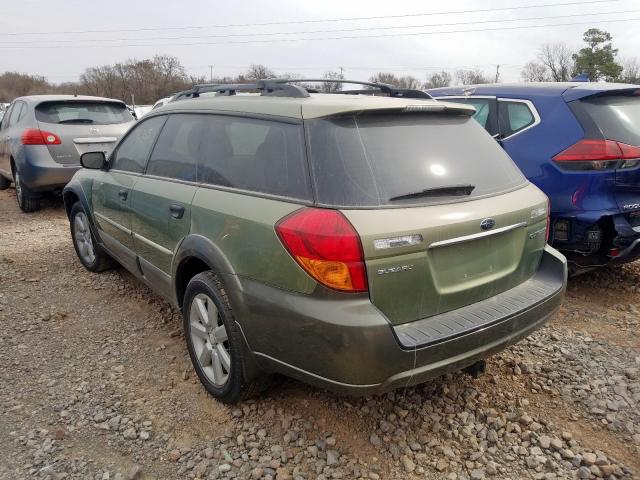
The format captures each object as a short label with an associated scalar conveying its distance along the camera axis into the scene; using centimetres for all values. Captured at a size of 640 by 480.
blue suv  366
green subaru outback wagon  204
